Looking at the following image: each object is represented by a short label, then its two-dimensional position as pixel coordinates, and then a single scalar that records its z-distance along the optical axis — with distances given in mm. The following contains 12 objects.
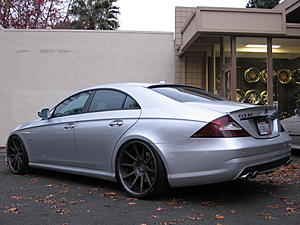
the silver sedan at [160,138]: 3955
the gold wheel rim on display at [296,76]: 11766
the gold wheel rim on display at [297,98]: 11750
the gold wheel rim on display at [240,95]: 10862
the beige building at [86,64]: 12375
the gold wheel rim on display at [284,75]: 11516
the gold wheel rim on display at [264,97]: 10720
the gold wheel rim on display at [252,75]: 10883
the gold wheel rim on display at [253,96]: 11164
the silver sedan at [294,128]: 7508
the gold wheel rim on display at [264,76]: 10555
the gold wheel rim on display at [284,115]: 11383
